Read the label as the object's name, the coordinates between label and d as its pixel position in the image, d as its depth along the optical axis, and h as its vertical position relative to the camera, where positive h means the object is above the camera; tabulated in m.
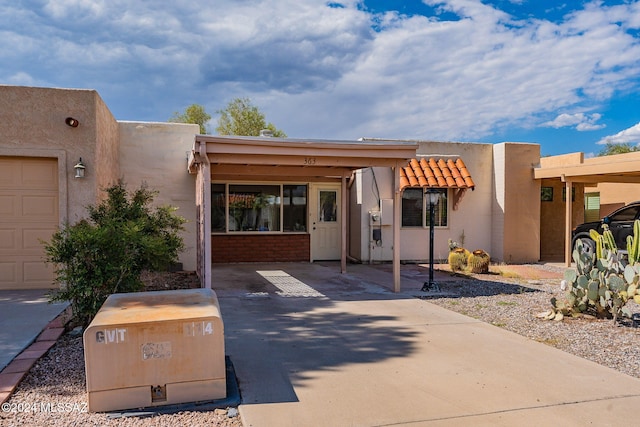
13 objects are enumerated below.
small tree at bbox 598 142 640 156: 42.31 +6.30
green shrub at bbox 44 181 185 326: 5.49 -0.56
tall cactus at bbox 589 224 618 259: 7.01 -0.49
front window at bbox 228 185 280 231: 13.66 +0.22
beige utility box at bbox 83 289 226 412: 3.61 -1.18
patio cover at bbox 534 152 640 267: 11.38 +1.14
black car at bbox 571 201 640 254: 11.80 -0.29
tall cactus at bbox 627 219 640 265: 6.86 -0.55
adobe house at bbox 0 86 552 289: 8.44 +0.70
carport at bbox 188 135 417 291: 7.83 +1.09
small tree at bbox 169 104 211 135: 33.59 +7.44
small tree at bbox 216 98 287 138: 32.25 +6.90
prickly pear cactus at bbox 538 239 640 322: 6.43 -1.10
